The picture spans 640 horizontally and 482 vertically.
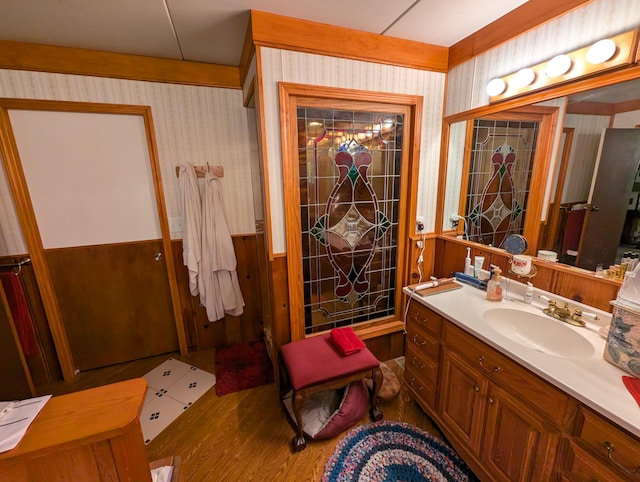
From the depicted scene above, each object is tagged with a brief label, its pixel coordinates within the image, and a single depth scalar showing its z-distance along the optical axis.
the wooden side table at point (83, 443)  0.61
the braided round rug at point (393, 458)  1.49
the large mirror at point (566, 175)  1.23
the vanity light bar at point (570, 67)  1.16
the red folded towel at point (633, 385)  0.93
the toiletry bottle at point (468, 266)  1.94
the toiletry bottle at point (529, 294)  1.55
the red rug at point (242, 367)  2.20
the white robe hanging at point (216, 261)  2.30
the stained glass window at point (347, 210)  1.86
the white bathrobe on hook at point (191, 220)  2.22
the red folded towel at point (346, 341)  1.72
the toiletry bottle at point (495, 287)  1.61
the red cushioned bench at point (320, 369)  1.56
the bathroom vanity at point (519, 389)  0.93
